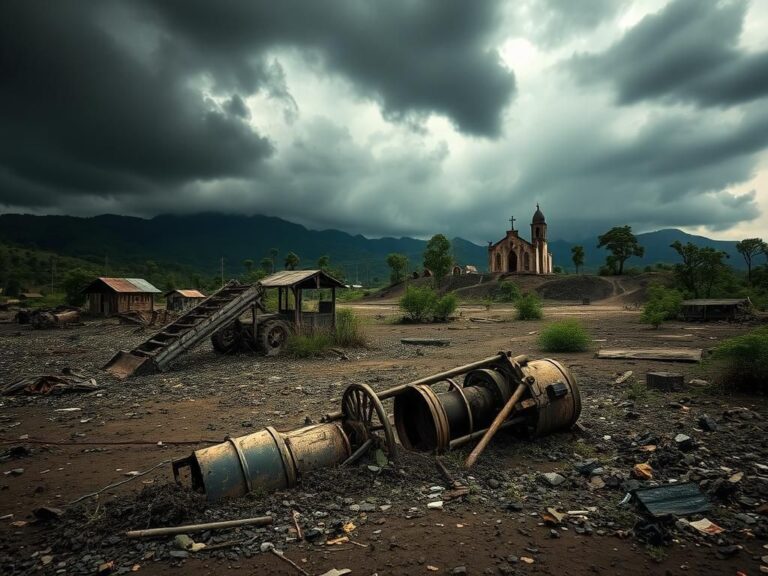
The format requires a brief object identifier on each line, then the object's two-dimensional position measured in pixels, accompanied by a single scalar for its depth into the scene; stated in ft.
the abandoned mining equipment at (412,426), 14.32
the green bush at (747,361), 24.54
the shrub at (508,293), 161.40
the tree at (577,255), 262.06
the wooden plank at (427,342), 55.31
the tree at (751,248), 174.32
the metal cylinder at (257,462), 13.88
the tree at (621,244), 219.00
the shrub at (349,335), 51.01
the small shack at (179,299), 127.85
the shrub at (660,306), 66.64
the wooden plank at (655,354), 37.76
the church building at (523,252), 229.86
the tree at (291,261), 258.57
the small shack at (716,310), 79.20
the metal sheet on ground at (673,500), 12.83
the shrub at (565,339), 45.68
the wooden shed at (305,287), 48.57
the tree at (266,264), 320.21
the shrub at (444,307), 88.99
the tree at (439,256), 206.18
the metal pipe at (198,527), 11.93
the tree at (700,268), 122.31
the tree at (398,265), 257.75
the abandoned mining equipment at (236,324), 38.34
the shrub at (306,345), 44.39
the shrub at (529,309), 90.12
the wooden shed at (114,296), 108.78
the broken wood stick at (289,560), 10.77
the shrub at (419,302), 87.15
